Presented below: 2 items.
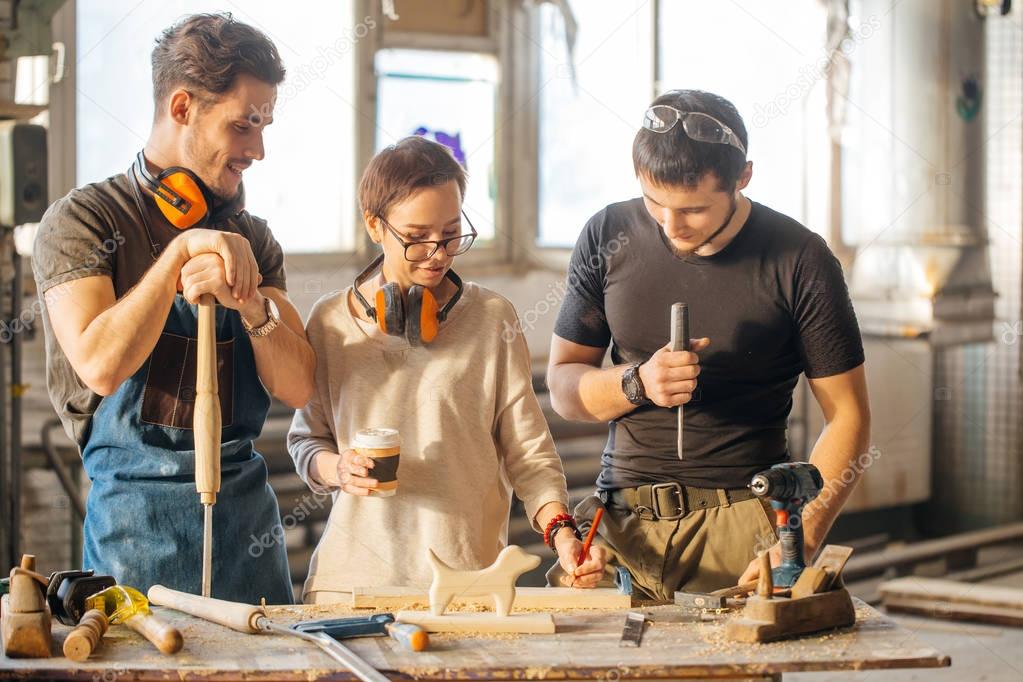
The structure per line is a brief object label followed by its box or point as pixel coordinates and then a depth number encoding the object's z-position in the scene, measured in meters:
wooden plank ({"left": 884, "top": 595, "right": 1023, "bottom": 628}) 5.55
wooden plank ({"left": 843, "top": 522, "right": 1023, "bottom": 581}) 6.23
